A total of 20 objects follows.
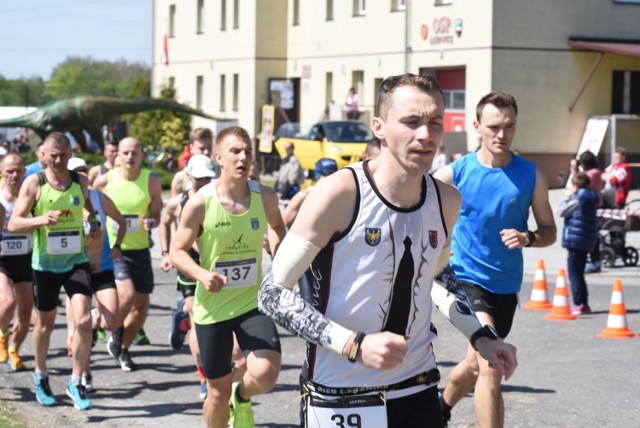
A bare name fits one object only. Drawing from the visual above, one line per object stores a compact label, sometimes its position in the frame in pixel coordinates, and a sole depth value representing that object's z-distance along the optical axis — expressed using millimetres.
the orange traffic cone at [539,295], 14883
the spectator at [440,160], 31812
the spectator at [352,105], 42156
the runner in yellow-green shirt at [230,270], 7426
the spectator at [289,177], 22031
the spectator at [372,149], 11734
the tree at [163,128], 50000
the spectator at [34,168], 12516
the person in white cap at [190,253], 9492
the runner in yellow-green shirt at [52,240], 9570
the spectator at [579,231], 14430
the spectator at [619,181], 20969
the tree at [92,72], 116750
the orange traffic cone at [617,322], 12594
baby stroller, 18297
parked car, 35625
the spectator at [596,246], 18236
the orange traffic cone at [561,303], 14023
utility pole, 40219
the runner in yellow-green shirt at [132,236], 11203
